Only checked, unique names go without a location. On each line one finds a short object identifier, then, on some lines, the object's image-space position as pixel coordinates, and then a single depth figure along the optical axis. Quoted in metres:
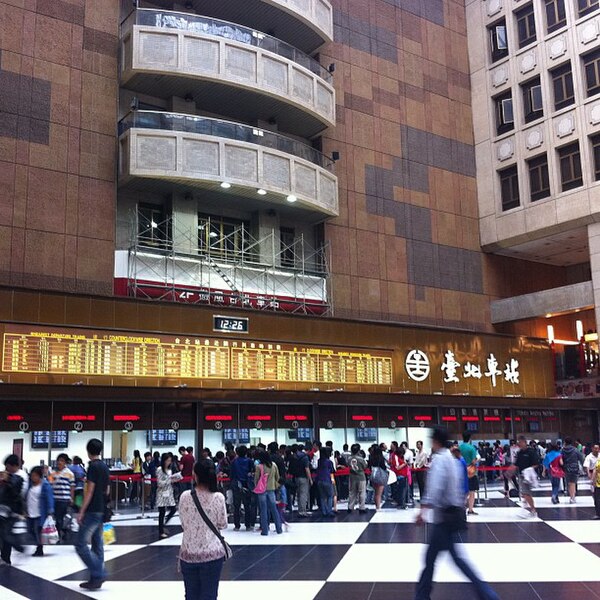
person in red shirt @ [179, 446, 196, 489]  14.89
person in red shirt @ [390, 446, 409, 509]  16.64
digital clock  20.31
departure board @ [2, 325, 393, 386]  17.36
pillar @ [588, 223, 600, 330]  25.27
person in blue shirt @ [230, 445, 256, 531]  13.81
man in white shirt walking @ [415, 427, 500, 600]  6.88
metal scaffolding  20.34
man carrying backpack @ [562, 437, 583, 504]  16.67
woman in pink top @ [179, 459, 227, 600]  5.64
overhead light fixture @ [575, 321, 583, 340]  30.77
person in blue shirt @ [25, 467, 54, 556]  11.09
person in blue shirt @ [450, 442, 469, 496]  13.49
